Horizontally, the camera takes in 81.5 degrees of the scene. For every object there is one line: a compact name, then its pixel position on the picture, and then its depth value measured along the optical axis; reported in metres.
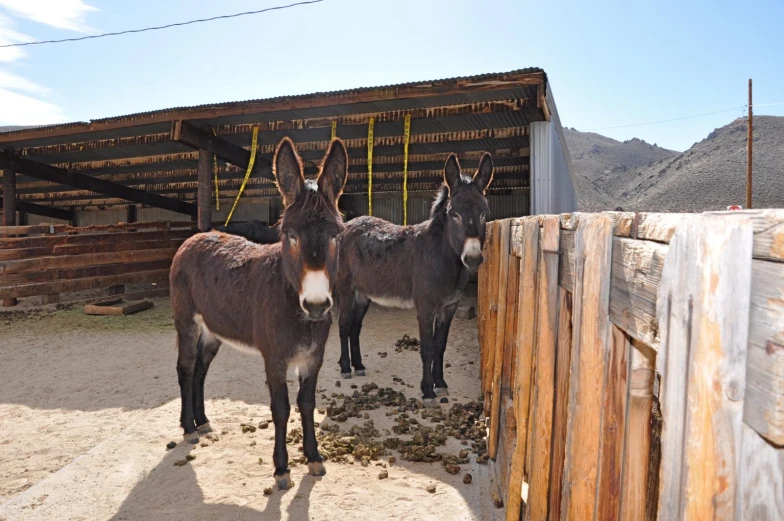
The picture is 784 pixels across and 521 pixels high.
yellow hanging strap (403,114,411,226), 8.82
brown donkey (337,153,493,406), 5.46
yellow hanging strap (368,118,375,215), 9.12
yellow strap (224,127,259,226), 9.80
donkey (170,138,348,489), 3.31
